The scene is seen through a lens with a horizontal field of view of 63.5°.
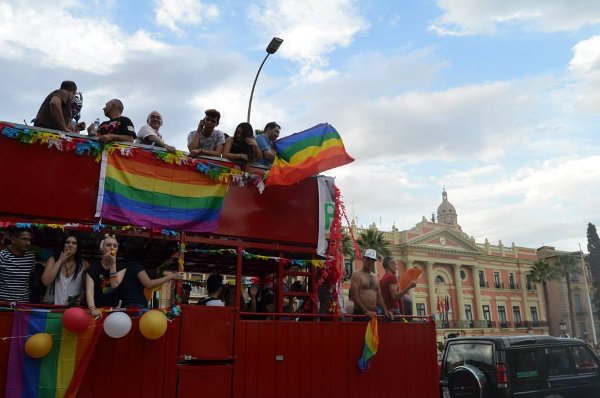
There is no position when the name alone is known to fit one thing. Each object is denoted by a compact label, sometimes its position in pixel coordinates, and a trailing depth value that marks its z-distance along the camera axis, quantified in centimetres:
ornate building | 5725
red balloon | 551
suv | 837
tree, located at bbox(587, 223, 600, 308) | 6706
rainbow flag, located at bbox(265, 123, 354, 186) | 754
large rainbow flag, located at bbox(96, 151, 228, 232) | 669
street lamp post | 1282
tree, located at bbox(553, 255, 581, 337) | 6431
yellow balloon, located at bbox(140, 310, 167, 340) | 588
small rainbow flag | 750
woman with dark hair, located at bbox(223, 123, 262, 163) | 776
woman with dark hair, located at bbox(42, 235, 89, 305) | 584
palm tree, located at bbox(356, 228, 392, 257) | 5015
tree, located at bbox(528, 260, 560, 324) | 6462
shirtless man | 822
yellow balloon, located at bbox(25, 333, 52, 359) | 546
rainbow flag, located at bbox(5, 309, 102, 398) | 550
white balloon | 568
